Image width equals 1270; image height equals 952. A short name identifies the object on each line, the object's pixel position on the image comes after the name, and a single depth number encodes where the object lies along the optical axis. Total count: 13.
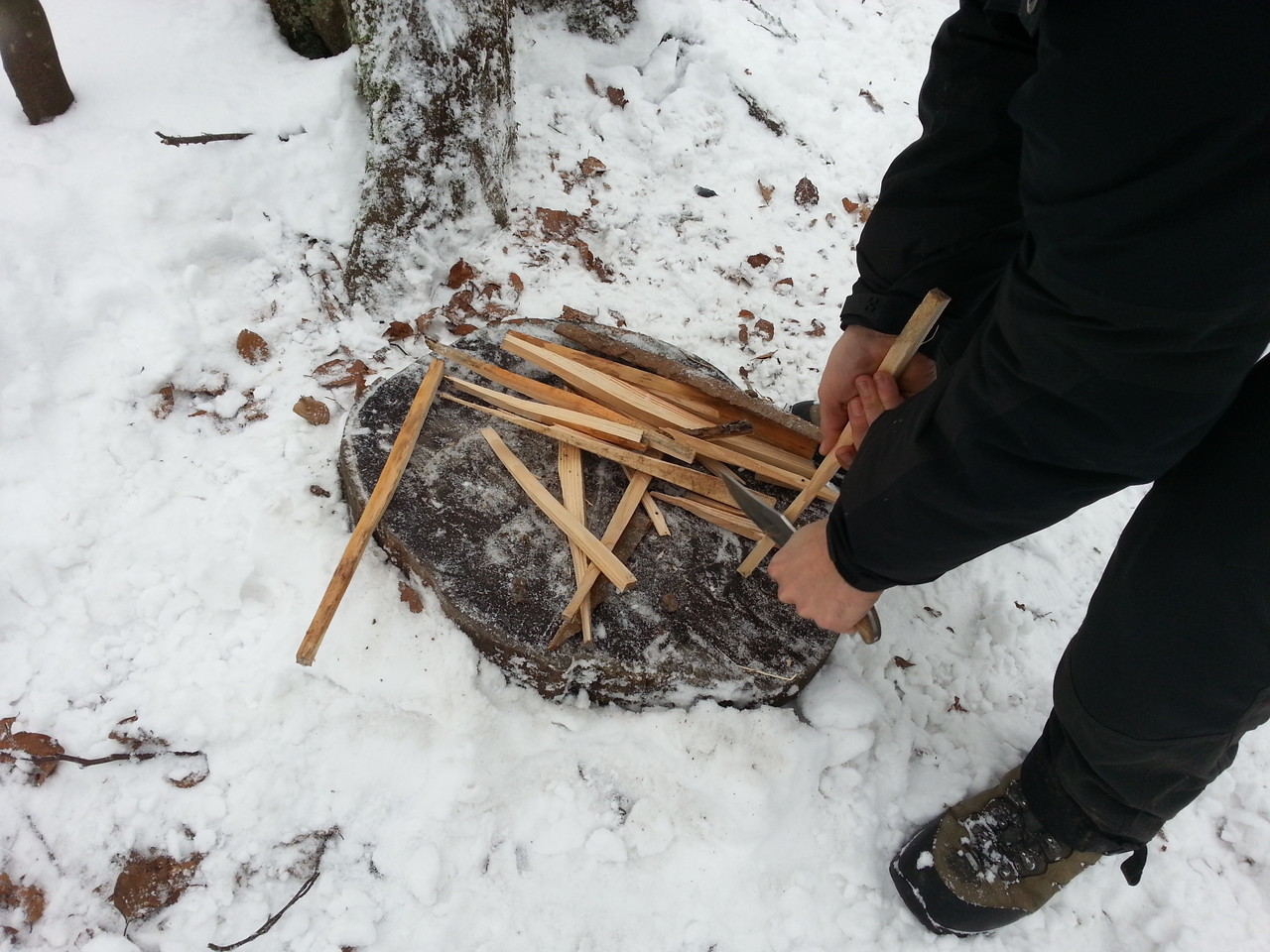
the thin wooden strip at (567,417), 2.08
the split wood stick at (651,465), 2.06
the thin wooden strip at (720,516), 2.04
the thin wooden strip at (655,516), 2.02
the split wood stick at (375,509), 1.80
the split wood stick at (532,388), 2.18
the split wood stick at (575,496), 1.84
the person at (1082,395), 0.88
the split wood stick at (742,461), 2.11
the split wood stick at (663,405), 2.19
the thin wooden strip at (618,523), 1.83
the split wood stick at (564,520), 1.86
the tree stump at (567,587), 1.85
